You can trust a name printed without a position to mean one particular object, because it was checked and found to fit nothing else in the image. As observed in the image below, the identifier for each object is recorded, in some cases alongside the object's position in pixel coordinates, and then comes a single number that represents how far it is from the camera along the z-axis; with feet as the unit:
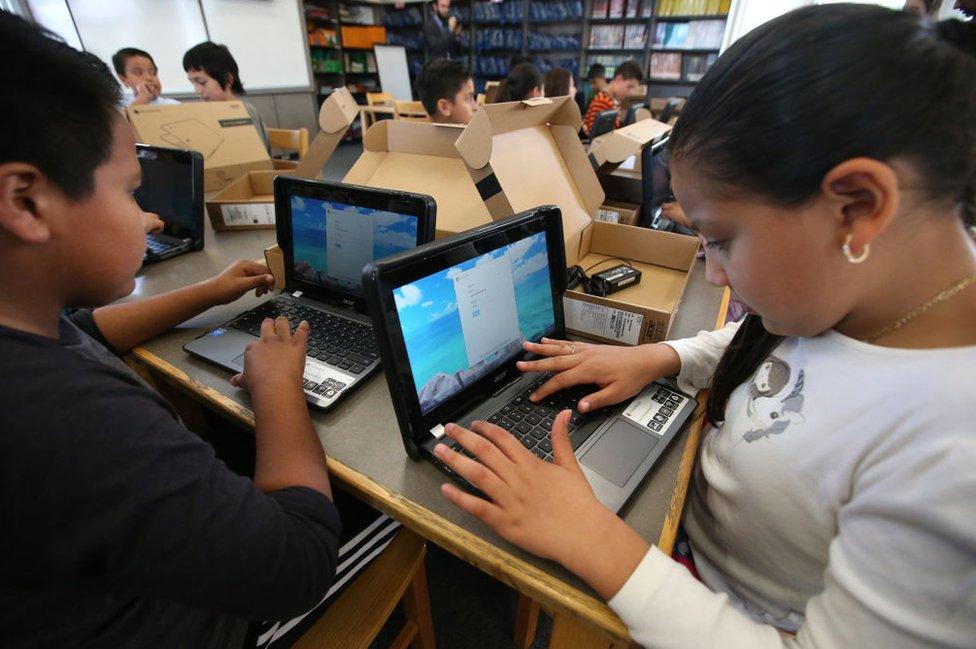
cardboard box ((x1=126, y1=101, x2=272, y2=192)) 5.82
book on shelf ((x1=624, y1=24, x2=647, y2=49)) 16.78
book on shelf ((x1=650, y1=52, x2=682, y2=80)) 16.67
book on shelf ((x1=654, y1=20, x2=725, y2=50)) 15.48
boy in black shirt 1.26
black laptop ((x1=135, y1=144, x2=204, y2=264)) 4.32
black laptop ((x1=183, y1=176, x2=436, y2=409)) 2.66
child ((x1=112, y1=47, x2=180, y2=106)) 8.70
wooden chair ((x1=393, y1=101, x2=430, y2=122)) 14.17
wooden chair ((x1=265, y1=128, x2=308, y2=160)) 8.54
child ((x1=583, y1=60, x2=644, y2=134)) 12.81
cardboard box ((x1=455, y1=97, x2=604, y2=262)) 3.06
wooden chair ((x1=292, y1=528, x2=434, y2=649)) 2.22
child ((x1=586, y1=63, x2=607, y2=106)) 15.21
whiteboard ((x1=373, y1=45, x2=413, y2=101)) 21.33
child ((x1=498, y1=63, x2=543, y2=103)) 9.87
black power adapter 3.49
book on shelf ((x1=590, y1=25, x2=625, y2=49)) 17.33
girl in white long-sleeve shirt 1.23
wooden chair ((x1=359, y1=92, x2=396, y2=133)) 15.28
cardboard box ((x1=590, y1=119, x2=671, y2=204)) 4.35
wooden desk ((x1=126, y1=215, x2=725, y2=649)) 1.60
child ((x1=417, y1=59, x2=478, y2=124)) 7.84
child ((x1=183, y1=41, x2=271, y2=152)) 8.88
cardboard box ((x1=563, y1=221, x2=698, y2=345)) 2.87
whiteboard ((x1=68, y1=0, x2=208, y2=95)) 12.98
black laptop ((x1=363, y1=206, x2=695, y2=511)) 1.91
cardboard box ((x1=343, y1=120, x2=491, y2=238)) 3.66
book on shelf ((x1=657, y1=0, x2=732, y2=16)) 15.02
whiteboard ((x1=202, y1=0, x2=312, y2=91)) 15.62
